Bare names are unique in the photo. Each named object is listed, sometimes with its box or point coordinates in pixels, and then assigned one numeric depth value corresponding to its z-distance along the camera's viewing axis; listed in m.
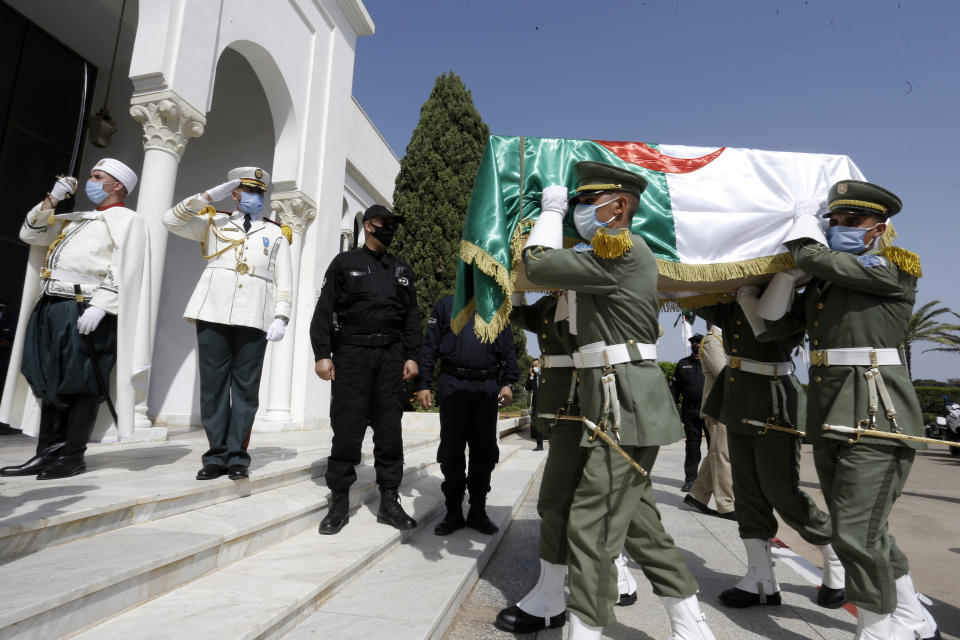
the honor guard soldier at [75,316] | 3.27
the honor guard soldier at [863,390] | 2.35
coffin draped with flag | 2.60
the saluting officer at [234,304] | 3.51
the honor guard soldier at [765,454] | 3.00
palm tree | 29.12
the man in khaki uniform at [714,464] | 5.37
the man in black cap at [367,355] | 3.52
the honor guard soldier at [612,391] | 2.14
